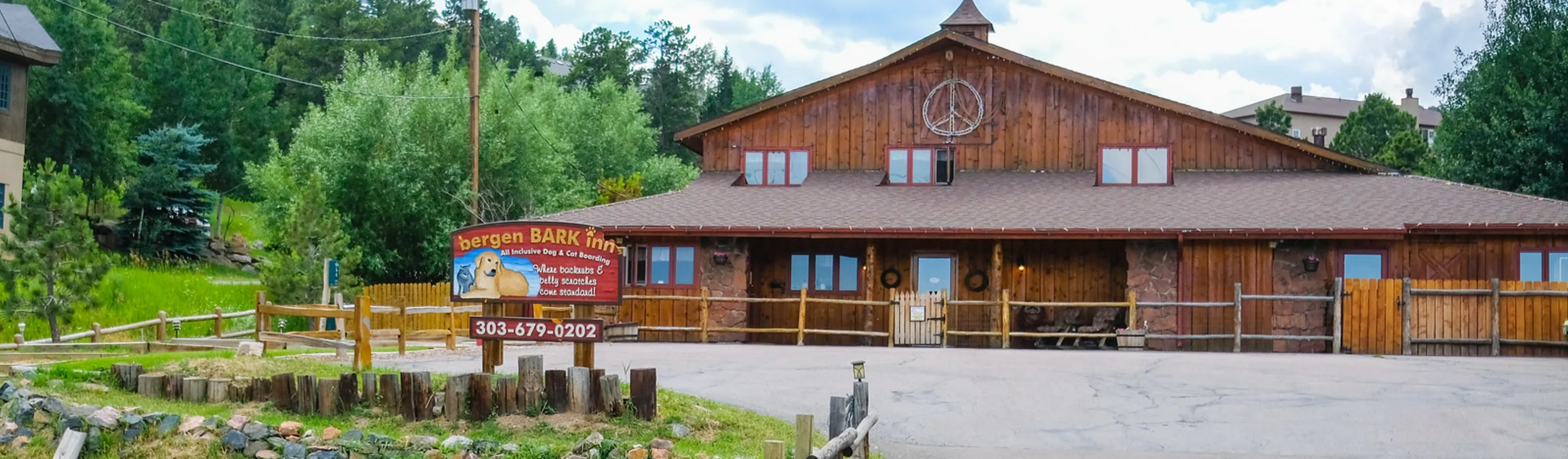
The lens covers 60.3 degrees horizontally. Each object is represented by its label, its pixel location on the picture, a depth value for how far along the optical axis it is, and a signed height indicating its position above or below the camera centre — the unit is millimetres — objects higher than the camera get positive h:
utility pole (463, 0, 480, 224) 29344 +3395
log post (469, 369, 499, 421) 11516 -1287
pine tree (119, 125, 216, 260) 37812 +987
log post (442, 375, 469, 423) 11500 -1293
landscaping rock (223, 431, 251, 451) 11180 -1632
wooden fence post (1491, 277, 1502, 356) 21391 -816
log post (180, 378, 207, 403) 12586 -1370
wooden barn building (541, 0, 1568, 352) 23391 +794
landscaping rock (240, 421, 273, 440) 11211 -1547
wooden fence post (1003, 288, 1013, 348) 23312 -1107
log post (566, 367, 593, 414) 11508 -1185
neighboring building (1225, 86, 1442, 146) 87938 +9564
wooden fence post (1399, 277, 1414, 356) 21812 -901
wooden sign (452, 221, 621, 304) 12797 -156
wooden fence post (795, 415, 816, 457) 8531 -1155
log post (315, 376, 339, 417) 11828 -1328
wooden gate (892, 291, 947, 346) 24031 -1159
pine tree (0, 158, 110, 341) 19375 -124
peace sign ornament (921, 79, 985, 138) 27953 +2959
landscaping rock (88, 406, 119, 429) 11562 -1515
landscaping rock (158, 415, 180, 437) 11469 -1544
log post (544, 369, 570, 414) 11594 -1227
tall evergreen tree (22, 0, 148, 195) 39781 +4061
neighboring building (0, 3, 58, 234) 28922 +3421
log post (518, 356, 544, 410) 11555 -1158
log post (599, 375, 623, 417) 11391 -1222
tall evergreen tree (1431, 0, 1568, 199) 34188 +4087
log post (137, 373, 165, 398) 12922 -1367
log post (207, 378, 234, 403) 12523 -1354
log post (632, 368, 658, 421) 11336 -1203
